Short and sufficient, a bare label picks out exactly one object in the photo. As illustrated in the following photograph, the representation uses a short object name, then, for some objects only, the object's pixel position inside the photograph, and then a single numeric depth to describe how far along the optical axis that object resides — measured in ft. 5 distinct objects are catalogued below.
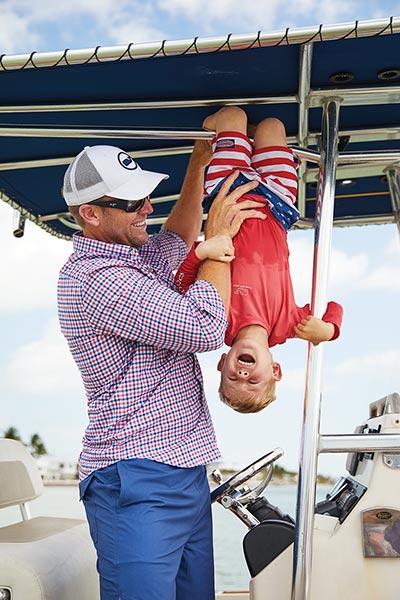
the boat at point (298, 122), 7.38
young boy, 7.90
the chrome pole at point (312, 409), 7.39
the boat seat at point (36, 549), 8.39
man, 7.12
